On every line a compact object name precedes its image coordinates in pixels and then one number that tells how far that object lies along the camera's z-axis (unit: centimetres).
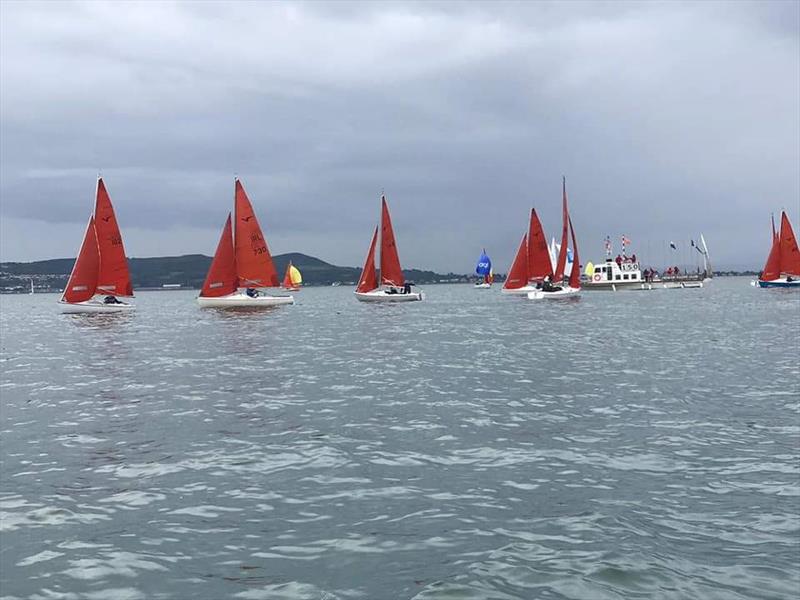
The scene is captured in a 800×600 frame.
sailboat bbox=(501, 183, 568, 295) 8494
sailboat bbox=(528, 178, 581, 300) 8775
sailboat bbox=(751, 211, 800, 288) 10102
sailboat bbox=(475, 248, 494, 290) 19475
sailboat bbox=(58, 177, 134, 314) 6216
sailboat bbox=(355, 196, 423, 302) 7594
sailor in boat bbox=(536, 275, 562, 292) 9000
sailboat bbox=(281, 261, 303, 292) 17494
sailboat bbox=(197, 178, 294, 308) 6519
